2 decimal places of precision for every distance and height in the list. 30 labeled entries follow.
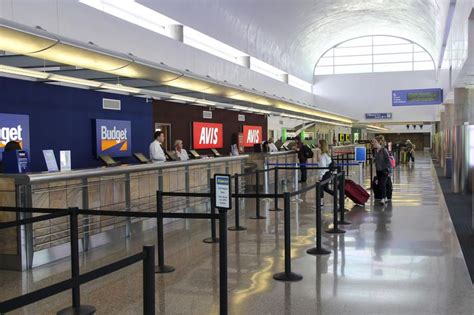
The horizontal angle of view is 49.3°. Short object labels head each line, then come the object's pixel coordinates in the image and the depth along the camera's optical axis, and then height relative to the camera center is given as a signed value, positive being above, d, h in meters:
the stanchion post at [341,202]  9.92 -1.10
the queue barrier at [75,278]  2.52 -0.74
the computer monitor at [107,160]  12.51 -0.30
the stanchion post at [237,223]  9.44 -1.42
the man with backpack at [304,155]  19.58 -0.36
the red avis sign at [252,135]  23.91 +0.55
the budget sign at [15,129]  9.88 +0.39
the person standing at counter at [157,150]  12.20 -0.06
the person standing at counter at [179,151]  14.71 -0.11
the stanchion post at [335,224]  8.80 -1.38
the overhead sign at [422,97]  36.69 +3.36
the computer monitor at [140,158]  13.52 -0.27
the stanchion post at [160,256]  6.41 -1.35
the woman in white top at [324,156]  12.28 -0.26
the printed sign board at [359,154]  21.91 -0.39
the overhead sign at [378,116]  39.03 +2.21
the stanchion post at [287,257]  6.01 -1.32
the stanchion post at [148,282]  3.40 -0.89
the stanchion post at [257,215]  10.53 -1.44
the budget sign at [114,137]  13.09 +0.29
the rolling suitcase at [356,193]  12.52 -1.18
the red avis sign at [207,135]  18.69 +0.44
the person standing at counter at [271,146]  21.22 +0.00
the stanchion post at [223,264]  4.55 -1.05
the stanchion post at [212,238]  8.27 -1.48
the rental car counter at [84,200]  6.82 -0.84
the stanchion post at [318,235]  7.26 -1.28
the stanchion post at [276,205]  11.73 -1.34
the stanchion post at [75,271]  4.92 -1.21
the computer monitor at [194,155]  17.06 -0.26
